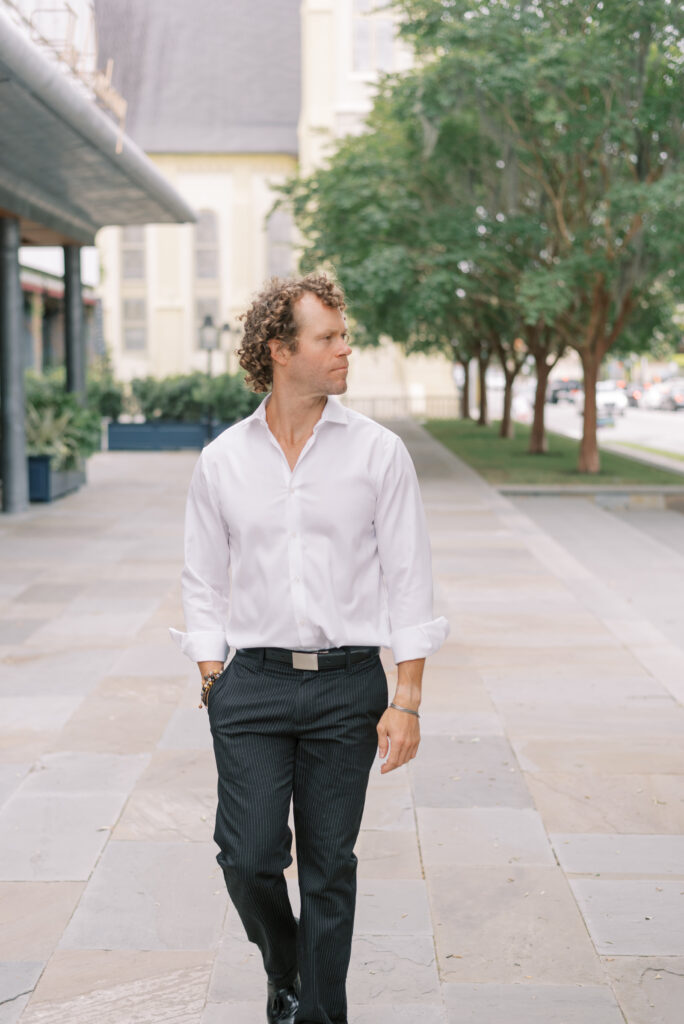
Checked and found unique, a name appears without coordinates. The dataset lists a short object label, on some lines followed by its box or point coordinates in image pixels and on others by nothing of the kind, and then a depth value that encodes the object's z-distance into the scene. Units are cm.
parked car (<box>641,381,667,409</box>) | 6744
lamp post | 3130
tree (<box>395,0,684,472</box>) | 1889
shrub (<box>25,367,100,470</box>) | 1816
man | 294
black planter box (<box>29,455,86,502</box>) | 1775
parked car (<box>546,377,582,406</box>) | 7224
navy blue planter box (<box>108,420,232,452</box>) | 3173
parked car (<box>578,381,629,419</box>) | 4978
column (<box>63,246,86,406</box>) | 2080
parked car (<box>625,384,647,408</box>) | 7262
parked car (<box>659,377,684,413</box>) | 6512
